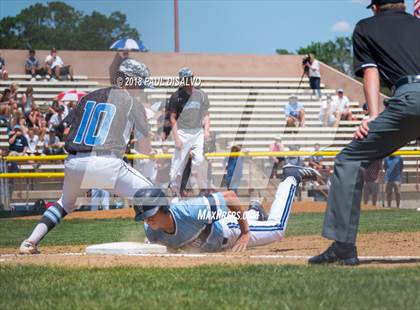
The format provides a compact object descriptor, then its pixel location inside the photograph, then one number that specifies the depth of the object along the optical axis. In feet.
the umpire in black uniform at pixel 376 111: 21.74
